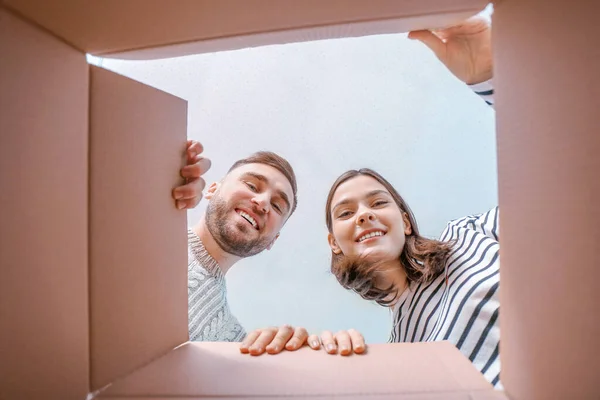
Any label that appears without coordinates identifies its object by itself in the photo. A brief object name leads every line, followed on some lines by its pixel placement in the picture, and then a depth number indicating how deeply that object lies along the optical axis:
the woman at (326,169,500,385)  1.03
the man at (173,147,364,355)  1.50
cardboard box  0.37
